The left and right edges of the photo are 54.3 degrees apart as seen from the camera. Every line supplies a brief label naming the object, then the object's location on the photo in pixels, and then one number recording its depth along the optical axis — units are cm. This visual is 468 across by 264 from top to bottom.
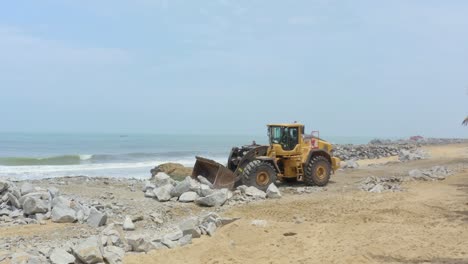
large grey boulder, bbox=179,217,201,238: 852
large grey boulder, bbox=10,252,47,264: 654
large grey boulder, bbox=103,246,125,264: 691
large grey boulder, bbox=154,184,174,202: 1240
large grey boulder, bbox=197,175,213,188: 1352
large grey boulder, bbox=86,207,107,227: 946
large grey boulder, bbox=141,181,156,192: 1354
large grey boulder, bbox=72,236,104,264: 669
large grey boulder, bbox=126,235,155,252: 777
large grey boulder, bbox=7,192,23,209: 1051
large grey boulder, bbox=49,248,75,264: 663
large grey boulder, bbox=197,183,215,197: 1222
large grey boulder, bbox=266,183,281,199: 1301
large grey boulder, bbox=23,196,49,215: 1011
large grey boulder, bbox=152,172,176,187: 1432
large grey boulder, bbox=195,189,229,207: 1171
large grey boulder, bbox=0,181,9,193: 1124
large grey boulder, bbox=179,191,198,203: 1212
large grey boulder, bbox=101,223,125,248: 781
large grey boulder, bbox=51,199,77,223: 971
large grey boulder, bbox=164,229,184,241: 830
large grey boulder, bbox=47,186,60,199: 1108
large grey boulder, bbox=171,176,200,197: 1251
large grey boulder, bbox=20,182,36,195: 1111
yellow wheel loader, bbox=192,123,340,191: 1387
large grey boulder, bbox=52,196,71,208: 1020
